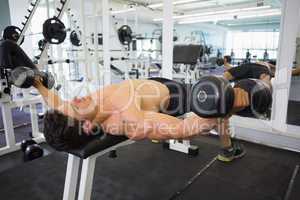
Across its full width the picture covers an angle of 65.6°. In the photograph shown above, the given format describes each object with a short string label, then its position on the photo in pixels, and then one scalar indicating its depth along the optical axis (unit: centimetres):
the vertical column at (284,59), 262
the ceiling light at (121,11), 704
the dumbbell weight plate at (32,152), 273
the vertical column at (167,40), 265
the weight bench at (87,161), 144
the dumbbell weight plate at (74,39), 468
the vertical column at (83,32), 383
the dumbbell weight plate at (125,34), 480
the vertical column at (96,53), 390
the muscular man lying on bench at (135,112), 109
